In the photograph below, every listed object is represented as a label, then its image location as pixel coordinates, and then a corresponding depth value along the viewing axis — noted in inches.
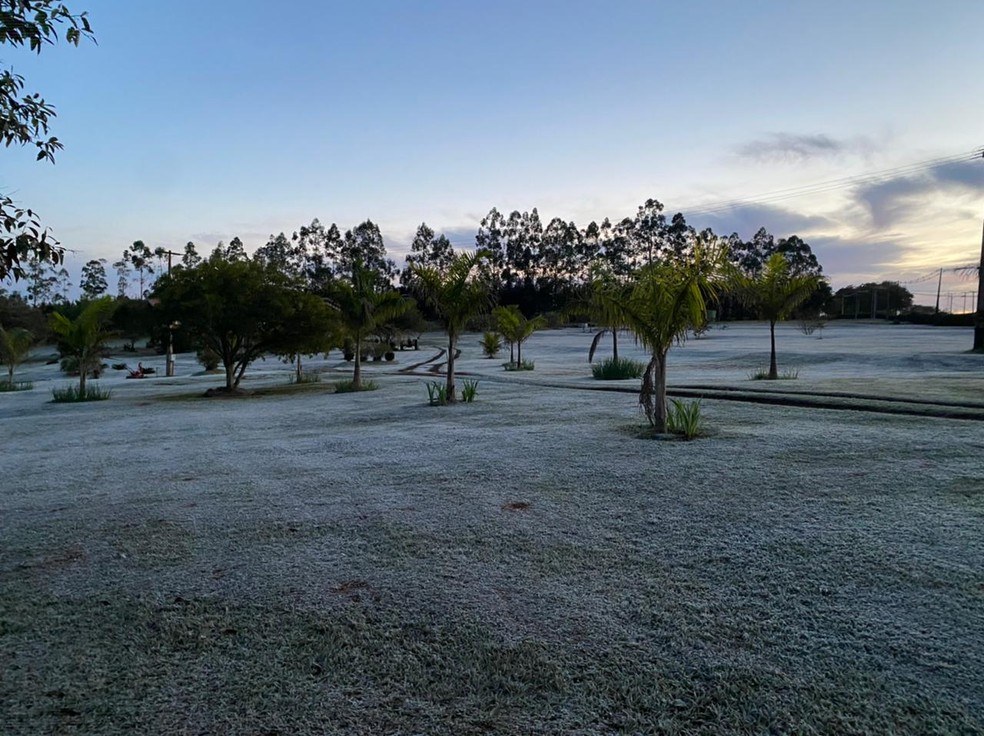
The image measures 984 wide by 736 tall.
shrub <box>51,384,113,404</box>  775.7
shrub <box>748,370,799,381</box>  768.3
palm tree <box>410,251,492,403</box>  586.9
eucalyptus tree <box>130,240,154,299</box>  3651.6
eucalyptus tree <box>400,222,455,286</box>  3693.4
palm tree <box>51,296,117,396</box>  775.7
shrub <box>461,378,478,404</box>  595.8
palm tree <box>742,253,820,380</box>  738.2
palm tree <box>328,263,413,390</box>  805.2
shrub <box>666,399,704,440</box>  359.3
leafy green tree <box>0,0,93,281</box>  109.1
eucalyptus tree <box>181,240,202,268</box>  3459.6
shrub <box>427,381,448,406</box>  582.2
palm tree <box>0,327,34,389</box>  1042.1
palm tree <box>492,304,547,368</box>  1198.3
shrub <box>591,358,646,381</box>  857.5
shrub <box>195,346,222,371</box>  1255.8
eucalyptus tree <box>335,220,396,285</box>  3722.9
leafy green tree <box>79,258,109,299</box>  3612.2
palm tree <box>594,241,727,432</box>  366.0
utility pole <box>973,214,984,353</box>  1151.6
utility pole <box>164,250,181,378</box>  1277.1
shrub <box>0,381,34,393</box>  1008.9
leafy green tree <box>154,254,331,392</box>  779.4
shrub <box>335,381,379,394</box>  804.0
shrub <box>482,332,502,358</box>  1568.7
